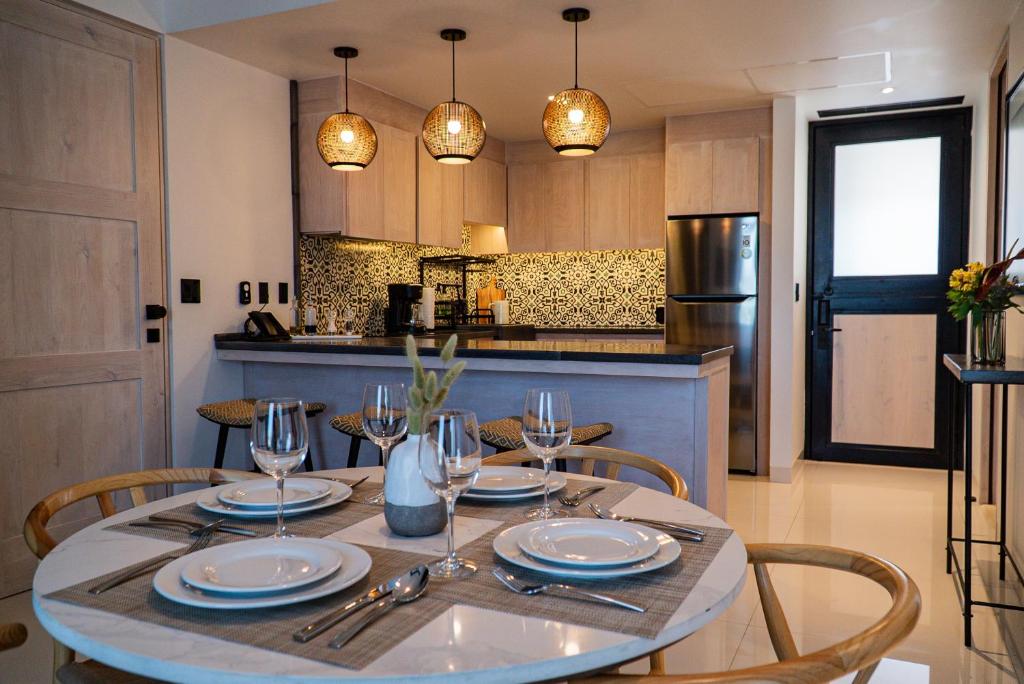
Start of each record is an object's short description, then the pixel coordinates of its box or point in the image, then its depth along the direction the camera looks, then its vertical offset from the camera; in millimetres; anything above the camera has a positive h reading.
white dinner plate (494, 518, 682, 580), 1097 -368
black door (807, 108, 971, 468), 5254 +161
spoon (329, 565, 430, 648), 917 -377
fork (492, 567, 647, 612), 1010 -376
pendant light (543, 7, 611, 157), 3193 +754
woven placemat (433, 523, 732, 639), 968 -383
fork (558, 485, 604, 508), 1520 -376
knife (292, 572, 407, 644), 917 -377
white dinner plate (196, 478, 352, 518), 1421 -366
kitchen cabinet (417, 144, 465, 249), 5141 +710
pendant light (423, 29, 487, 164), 3324 +743
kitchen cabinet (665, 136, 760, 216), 5062 +843
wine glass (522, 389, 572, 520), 1347 -195
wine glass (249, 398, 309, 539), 1213 -198
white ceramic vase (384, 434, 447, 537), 1275 -313
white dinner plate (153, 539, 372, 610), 975 -364
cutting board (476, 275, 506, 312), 6449 +90
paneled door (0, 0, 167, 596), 2992 +203
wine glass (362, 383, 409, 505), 1388 -182
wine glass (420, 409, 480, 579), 1116 -220
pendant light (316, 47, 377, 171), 3674 +781
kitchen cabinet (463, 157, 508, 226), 5699 +855
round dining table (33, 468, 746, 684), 850 -388
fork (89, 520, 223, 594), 1076 -375
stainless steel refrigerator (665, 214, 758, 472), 5074 +64
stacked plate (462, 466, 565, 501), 1543 -362
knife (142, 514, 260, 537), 1330 -370
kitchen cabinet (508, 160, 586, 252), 5973 +768
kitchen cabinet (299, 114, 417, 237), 4328 +665
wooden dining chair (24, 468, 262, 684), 1371 -403
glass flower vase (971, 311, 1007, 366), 2799 -122
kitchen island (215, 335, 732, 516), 3020 -320
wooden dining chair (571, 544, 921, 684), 898 -416
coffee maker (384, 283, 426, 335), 5273 -3
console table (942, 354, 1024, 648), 2520 -574
